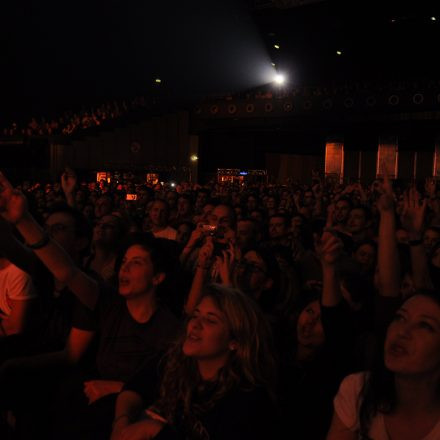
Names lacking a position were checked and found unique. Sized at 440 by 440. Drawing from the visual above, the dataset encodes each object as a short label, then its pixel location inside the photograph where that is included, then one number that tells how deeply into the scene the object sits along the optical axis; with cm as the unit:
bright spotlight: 2189
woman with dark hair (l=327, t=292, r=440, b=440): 167
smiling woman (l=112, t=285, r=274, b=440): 181
